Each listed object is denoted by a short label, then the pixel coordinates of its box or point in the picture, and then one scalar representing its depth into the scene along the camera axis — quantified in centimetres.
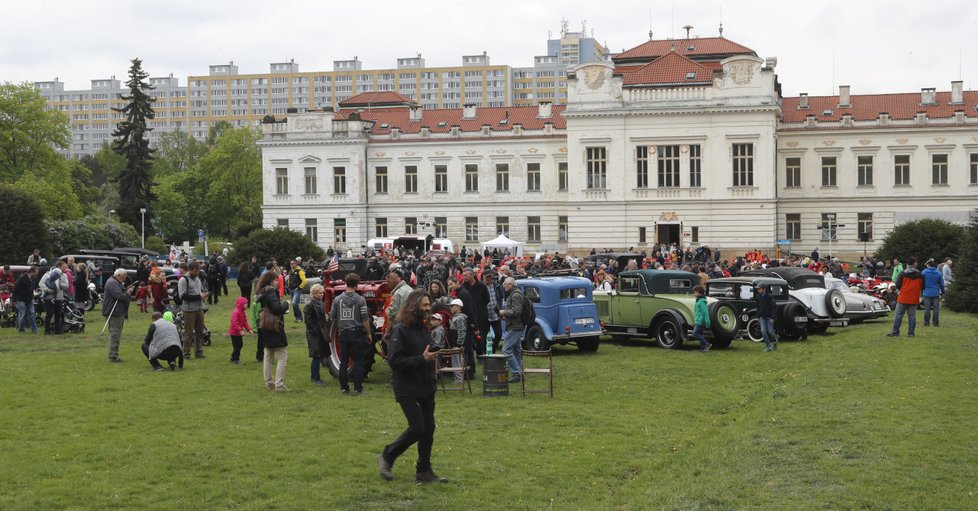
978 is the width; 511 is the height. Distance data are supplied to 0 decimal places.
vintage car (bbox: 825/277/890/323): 2941
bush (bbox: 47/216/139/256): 5128
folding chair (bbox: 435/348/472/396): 1666
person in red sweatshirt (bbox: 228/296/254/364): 2000
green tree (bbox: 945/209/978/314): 3070
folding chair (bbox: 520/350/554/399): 1623
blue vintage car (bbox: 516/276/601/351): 2220
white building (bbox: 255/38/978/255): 6216
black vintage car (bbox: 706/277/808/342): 2530
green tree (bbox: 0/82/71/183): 7331
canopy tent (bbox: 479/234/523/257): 6056
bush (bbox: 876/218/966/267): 4584
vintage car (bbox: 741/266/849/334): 2708
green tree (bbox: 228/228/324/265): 5028
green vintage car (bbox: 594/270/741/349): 2347
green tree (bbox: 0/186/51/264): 4359
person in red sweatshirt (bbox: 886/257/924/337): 2359
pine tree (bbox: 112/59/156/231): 8088
